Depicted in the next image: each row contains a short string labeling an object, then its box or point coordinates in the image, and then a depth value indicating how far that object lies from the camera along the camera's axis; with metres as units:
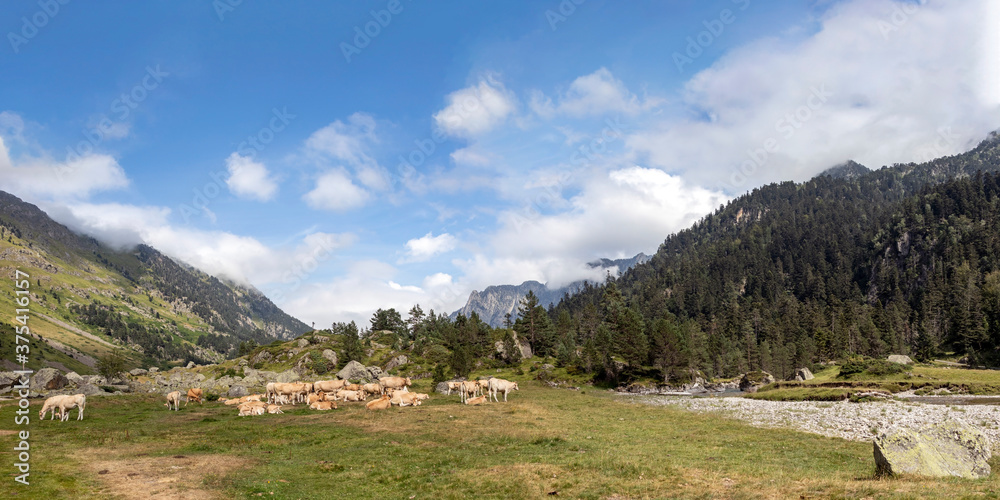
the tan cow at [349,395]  56.12
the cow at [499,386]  55.41
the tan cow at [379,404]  46.75
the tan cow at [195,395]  54.72
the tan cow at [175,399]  46.31
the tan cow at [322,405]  48.00
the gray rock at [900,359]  88.31
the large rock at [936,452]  17.36
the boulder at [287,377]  77.94
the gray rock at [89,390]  57.09
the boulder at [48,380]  62.47
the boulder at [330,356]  132.62
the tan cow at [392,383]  62.28
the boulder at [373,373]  94.99
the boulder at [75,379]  67.44
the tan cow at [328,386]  59.97
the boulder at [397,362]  124.85
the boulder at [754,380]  95.19
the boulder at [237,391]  62.66
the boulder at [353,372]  86.19
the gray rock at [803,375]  90.24
